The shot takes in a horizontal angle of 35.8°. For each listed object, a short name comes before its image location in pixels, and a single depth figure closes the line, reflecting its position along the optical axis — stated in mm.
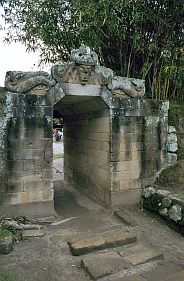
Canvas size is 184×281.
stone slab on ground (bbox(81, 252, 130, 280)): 3449
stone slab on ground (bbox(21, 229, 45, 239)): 4638
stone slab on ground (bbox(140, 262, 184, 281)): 3365
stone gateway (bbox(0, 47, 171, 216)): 5012
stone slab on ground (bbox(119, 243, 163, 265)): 3754
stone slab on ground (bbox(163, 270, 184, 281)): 3229
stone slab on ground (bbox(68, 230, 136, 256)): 4062
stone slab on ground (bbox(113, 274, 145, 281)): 3318
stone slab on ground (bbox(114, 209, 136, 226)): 5212
